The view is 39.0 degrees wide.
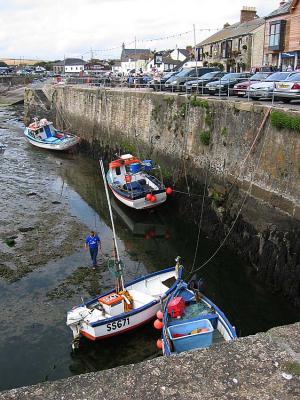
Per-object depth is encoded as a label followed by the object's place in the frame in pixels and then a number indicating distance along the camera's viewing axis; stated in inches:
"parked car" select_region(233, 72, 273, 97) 726.5
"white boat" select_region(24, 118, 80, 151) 1139.0
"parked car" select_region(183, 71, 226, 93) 814.5
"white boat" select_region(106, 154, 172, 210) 663.8
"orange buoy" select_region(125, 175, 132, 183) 719.1
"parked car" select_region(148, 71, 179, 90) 958.7
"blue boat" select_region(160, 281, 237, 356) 322.3
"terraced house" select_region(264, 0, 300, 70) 1186.0
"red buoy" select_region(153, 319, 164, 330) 347.7
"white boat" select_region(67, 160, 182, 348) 362.9
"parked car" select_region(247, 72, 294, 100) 625.3
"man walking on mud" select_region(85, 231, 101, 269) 488.1
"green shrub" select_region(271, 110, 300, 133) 452.4
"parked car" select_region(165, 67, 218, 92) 894.8
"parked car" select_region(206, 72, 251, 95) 755.8
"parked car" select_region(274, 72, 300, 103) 586.2
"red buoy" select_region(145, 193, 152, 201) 655.2
